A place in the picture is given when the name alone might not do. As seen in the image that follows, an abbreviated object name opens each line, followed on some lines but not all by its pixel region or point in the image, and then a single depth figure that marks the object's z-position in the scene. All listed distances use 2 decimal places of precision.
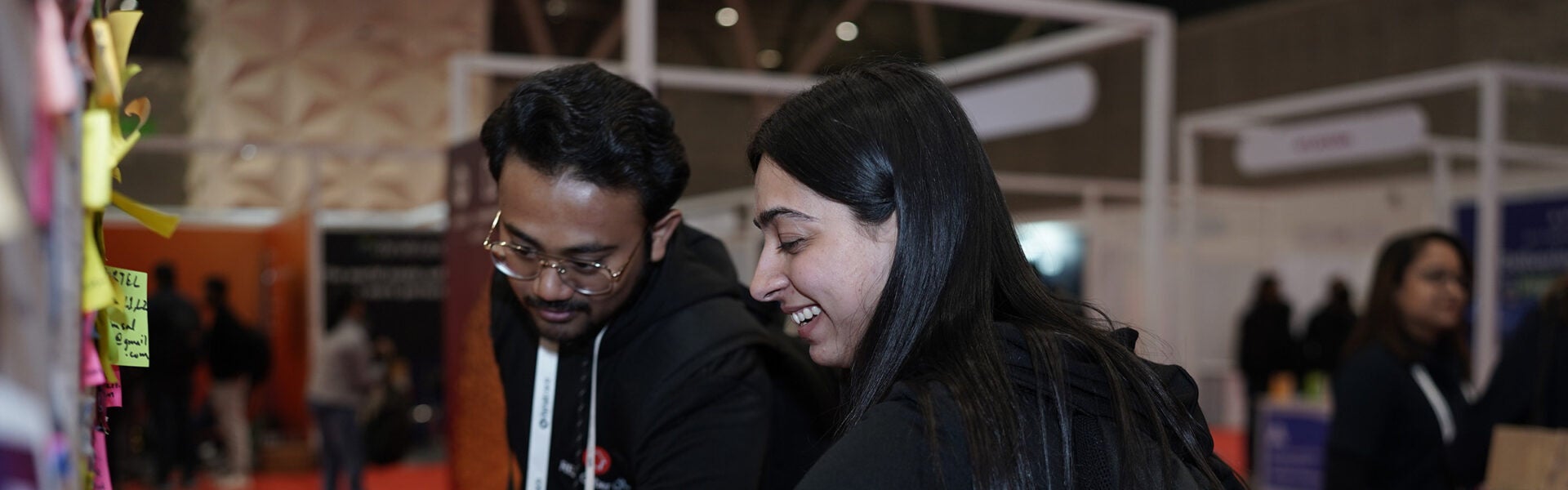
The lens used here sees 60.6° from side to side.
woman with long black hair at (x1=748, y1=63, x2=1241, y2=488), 0.98
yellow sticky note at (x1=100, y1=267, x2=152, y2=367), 0.96
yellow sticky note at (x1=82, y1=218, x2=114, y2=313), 0.77
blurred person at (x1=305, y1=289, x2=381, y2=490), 6.29
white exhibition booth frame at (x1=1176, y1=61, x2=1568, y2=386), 4.77
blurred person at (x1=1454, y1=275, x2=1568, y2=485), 2.92
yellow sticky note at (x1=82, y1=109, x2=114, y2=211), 0.75
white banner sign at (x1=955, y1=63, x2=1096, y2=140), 4.00
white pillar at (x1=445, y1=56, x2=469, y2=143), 4.66
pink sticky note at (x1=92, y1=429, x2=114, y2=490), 0.88
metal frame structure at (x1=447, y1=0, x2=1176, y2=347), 3.57
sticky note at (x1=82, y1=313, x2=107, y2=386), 0.80
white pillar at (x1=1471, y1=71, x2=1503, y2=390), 4.78
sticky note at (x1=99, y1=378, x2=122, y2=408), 0.96
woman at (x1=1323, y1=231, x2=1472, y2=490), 3.11
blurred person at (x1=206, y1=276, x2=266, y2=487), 7.84
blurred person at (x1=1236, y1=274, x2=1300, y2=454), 8.91
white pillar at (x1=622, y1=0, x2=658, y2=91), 3.08
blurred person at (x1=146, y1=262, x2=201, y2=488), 7.17
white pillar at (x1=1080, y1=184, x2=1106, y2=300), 10.69
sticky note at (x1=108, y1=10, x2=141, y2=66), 0.88
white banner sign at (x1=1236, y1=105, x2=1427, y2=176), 5.34
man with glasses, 1.66
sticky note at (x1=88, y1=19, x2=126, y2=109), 0.79
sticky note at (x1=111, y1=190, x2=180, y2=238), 0.93
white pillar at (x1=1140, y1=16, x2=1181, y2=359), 3.57
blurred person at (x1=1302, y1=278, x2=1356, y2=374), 8.39
